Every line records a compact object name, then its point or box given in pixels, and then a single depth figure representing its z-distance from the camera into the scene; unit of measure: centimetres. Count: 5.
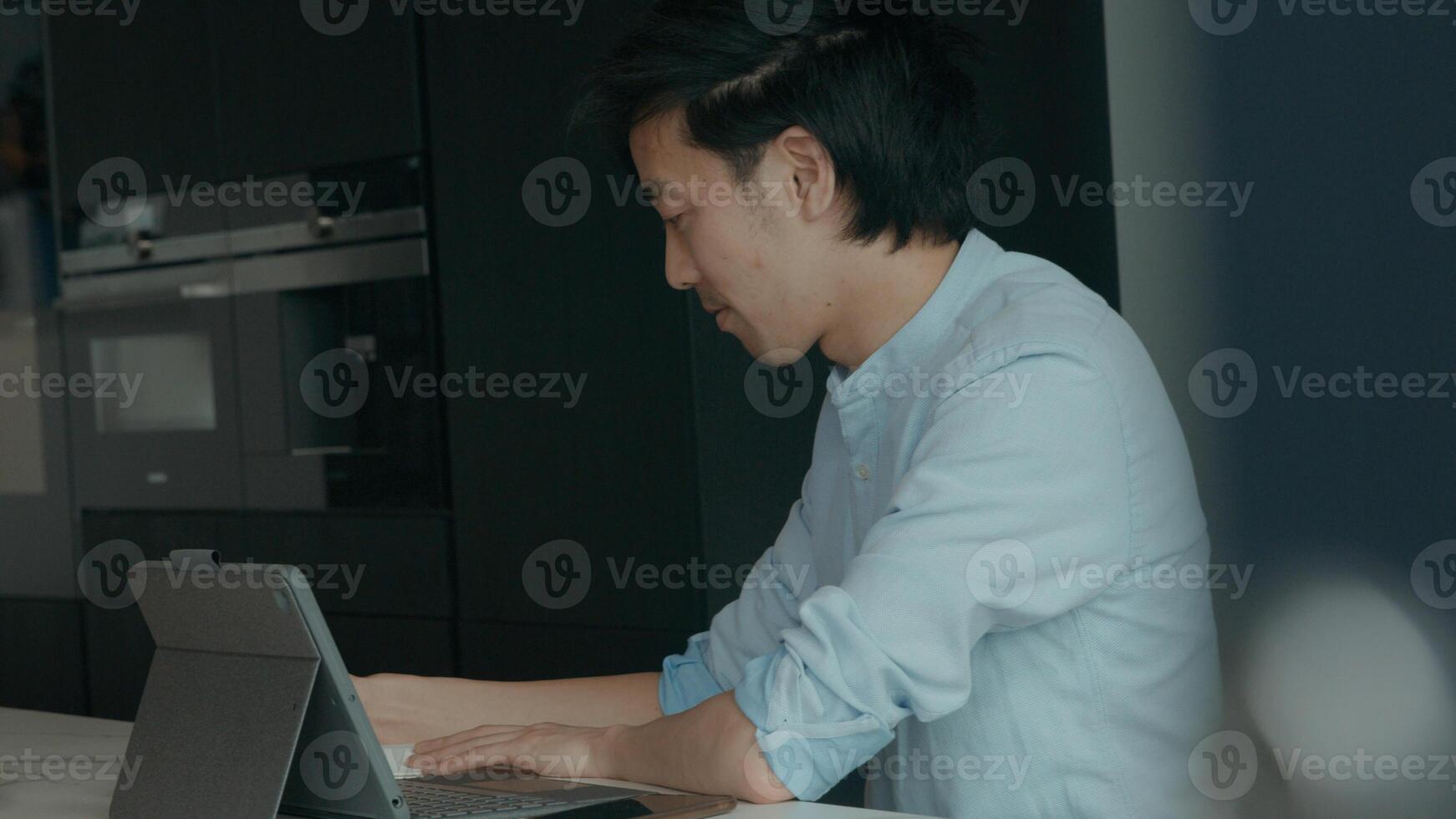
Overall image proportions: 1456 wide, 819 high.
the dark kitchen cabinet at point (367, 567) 278
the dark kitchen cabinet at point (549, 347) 241
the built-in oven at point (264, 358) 282
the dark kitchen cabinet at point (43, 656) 347
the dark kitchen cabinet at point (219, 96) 280
